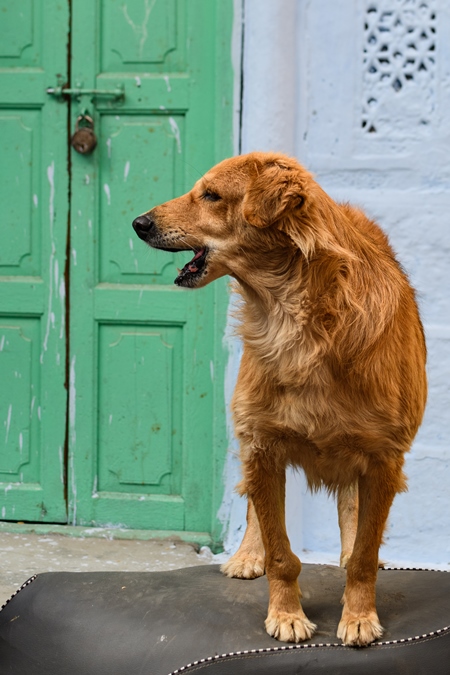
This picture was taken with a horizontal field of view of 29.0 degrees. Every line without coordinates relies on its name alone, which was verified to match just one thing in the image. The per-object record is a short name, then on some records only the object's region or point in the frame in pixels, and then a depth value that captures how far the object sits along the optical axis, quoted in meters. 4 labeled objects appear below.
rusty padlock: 4.36
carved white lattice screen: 4.08
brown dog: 2.35
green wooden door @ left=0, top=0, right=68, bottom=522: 4.43
